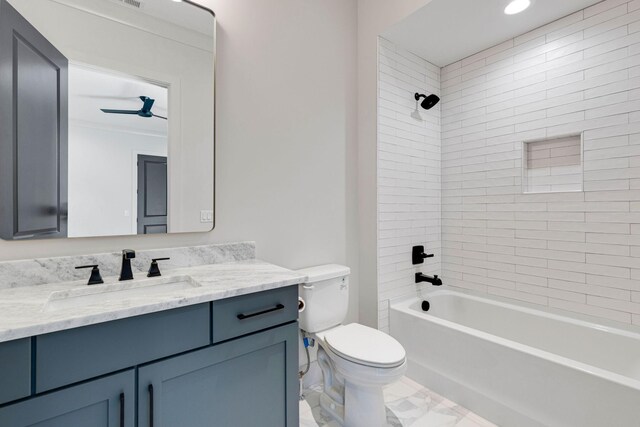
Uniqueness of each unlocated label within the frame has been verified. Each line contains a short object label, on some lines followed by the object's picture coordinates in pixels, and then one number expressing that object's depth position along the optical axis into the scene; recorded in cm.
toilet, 144
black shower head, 236
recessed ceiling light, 182
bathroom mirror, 114
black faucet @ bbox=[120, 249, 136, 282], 122
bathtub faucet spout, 234
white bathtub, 135
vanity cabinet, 78
